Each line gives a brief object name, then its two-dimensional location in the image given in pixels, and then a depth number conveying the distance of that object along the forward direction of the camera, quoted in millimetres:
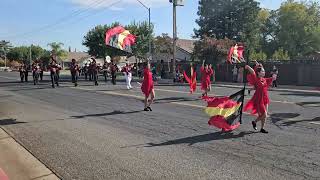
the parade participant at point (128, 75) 19209
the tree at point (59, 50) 84872
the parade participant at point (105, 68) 25780
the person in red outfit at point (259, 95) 7769
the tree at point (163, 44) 60059
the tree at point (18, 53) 90890
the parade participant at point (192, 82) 16278
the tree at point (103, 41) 50231
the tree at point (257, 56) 39444
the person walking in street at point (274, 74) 22181
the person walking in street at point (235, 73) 28052
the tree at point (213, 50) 32721
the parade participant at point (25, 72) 28116
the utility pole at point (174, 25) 30029
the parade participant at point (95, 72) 22330
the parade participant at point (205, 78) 15027
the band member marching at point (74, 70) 21465
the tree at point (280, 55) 41811
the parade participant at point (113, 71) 22806
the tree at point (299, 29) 49311
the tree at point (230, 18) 47251
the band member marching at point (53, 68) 20250
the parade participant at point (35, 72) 24195
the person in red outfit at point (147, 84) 11139
